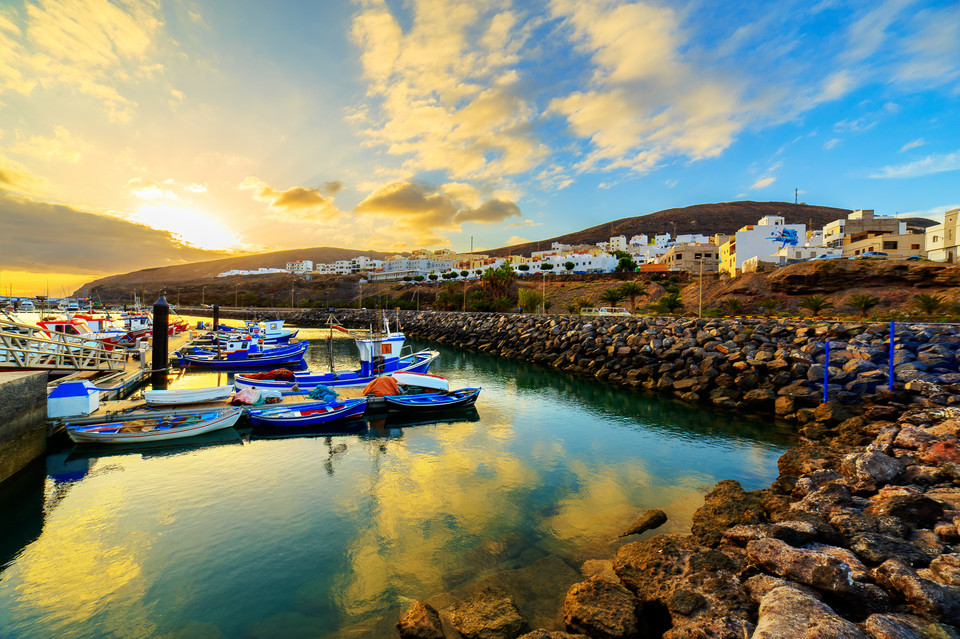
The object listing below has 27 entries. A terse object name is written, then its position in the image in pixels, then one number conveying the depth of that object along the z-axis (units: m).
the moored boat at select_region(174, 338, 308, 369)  37.34
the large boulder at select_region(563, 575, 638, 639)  7.37
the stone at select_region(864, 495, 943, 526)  9.02
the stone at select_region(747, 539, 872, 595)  6.79
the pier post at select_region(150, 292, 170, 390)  29.41
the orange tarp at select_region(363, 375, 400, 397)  23.61
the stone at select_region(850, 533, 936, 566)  7.50
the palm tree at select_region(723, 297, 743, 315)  44.62
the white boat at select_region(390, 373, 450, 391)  23.91
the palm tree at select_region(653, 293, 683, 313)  49.28
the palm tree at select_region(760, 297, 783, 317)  44.41
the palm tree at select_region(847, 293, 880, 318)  35.34
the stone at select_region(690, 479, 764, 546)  10.65
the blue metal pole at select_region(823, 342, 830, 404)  21.28
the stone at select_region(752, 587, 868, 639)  5.54
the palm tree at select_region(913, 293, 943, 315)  32.31
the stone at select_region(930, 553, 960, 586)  6.71
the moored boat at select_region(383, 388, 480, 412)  23.09
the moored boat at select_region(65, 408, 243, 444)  16.65
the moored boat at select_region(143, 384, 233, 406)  20.23
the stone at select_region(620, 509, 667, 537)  11.41
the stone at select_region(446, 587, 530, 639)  7.43
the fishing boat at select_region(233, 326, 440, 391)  24.72
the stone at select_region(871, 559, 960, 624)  6.17
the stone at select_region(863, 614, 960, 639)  5.56
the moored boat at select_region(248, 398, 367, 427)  19.88
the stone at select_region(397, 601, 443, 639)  7.48
